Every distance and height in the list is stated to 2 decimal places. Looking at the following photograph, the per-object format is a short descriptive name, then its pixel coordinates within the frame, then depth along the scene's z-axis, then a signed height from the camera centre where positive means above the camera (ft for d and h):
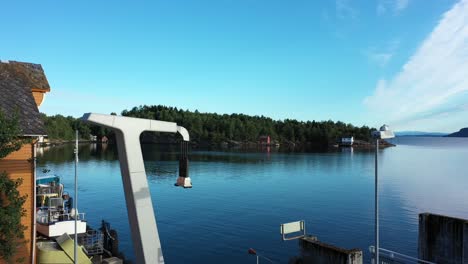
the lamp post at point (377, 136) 43.57 +0.08
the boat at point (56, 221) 75.00 -17.16
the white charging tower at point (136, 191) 32.65 -4.80
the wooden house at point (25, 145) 50.81 -1.18
